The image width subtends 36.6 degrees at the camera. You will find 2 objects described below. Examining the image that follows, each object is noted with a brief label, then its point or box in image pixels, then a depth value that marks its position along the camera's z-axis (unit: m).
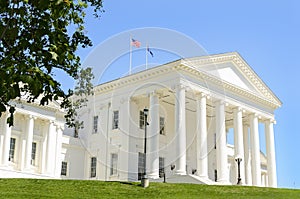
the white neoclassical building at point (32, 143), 42.25
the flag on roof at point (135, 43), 42.15
